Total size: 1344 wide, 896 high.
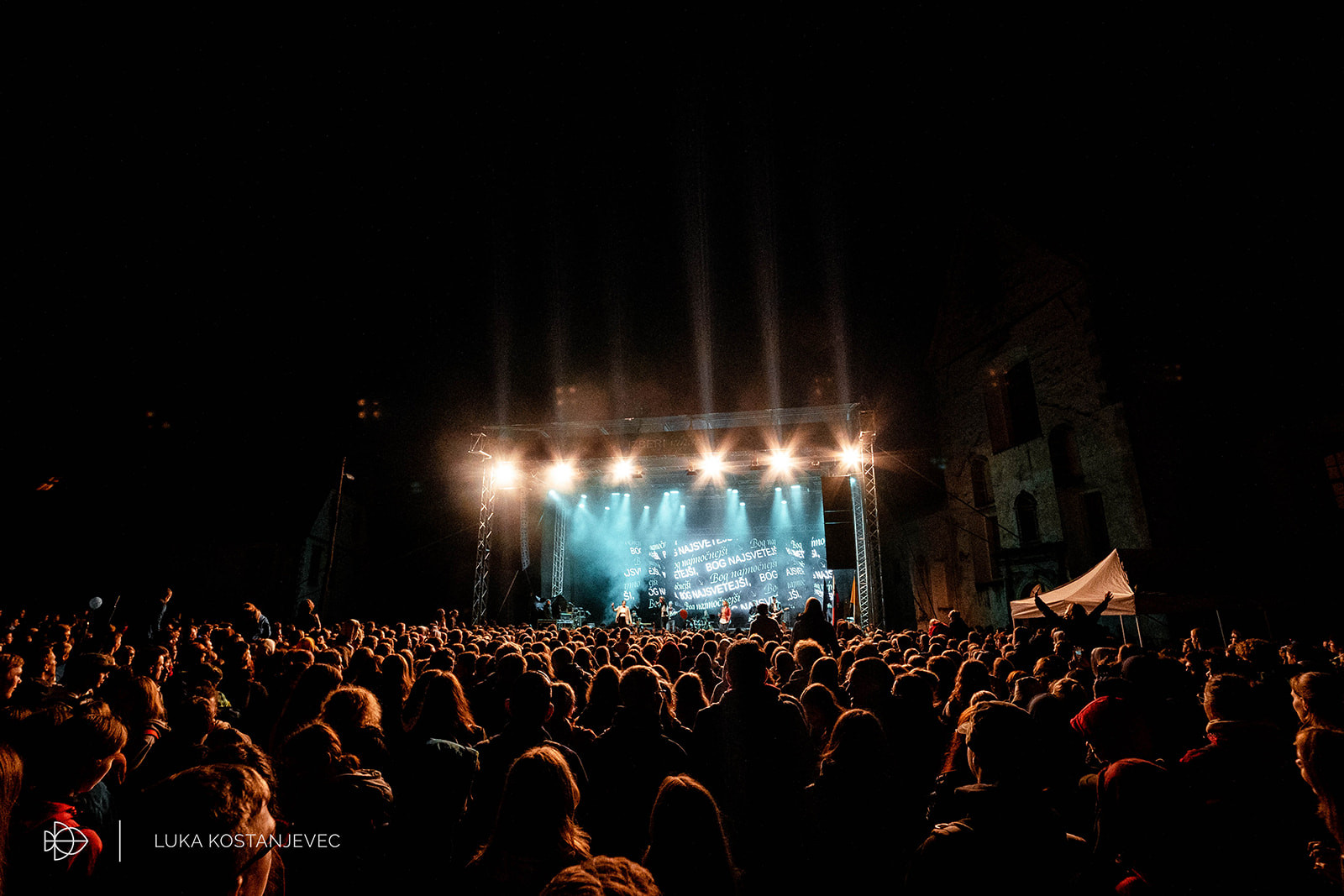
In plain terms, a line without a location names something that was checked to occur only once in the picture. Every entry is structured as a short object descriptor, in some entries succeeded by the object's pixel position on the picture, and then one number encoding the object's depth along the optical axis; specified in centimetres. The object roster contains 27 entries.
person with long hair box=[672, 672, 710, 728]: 486
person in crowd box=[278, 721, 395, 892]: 236
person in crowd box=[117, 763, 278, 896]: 158
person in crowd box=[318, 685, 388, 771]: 333
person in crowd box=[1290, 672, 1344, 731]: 337
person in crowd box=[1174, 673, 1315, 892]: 214
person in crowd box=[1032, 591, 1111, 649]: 1091
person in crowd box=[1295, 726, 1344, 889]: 233
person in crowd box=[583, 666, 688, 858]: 324
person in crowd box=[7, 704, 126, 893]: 189
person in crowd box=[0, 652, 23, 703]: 444
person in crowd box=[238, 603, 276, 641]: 1058
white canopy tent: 1222
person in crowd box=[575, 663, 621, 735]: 438
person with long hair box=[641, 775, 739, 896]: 154
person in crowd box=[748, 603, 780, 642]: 1134
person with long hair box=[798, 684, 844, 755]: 436
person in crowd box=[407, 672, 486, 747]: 363
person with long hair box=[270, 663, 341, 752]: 385
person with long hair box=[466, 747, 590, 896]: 184
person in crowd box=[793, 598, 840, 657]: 1030
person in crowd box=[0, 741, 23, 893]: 185
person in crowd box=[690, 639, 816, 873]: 309
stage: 2102
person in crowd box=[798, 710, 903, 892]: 271
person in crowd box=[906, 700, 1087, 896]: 195
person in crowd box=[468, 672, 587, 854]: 308
